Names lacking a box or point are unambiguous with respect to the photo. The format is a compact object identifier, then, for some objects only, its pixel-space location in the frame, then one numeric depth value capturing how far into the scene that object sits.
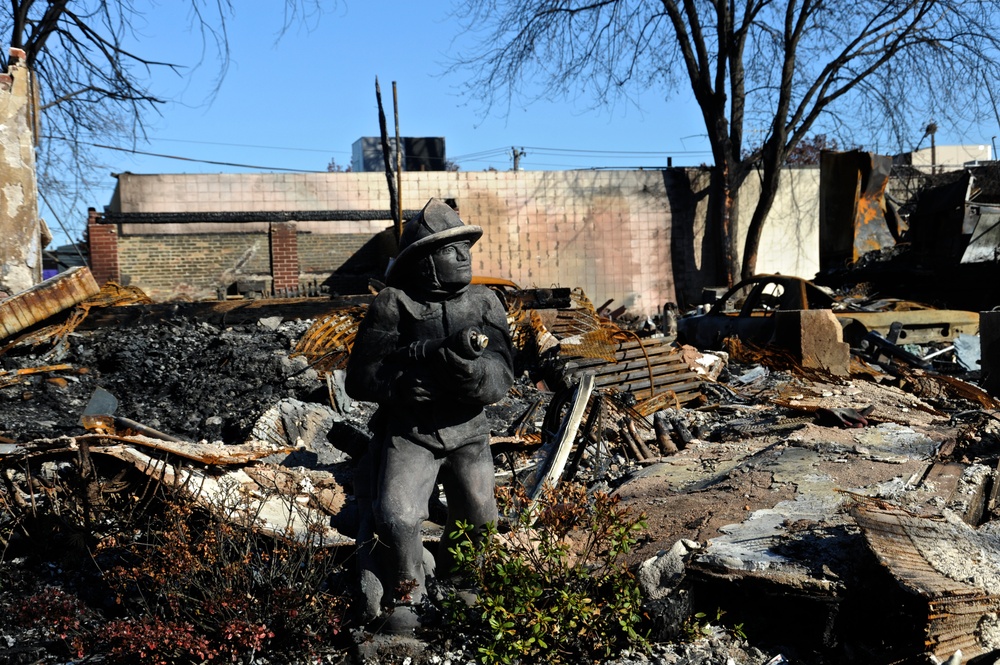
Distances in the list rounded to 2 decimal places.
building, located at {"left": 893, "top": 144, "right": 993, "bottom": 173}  32.26
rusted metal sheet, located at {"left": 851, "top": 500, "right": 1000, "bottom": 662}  3.05
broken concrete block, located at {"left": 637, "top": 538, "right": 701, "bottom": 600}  3.55
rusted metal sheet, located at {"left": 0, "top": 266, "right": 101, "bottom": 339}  7.98
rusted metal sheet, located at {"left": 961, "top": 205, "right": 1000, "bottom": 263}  13.89
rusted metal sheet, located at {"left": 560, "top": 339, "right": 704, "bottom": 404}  8.82
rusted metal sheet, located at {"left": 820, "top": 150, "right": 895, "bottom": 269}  15.04
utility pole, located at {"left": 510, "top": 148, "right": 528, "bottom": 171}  28.44
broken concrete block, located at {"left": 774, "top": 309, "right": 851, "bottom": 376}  10.14
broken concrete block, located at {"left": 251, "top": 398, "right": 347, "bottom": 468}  7.11
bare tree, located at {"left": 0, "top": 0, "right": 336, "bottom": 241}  13.01
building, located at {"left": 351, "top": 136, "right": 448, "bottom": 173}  22.97
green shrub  3.24
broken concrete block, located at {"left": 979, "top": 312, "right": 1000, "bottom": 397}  8.59
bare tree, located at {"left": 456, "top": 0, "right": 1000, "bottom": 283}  17.83
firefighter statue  3.49
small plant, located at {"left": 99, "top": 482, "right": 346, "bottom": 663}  3.15
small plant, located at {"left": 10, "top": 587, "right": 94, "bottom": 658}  3.38
